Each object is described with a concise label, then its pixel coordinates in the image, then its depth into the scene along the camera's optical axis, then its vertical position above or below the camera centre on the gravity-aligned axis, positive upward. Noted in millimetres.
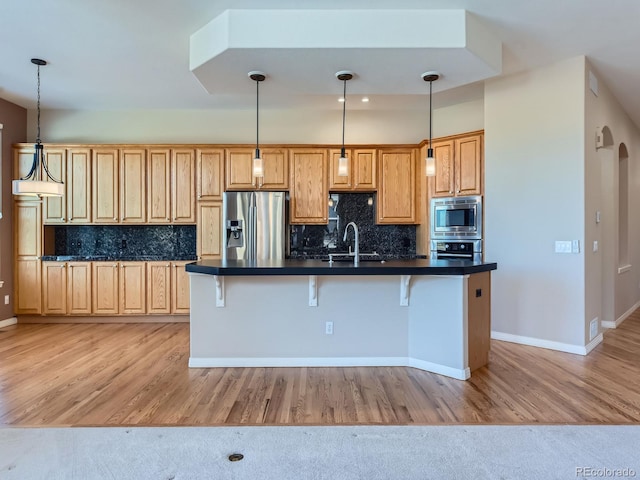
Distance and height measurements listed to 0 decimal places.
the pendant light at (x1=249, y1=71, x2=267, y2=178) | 3287 +785
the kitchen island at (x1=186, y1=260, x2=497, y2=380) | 3342 -768
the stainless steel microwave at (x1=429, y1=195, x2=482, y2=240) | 4430 +206
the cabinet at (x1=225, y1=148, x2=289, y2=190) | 5125 +907
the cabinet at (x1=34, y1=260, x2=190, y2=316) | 4980 -676
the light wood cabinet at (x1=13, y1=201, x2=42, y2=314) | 4992 -286
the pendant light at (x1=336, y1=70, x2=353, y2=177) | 3254 +1413
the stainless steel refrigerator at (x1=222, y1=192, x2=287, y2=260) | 4934 +126
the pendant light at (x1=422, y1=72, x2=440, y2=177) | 3271 +712
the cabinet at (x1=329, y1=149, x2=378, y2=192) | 5184 +906
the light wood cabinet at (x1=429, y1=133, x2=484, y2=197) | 4457 +838
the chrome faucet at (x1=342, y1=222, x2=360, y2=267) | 3330 -152
